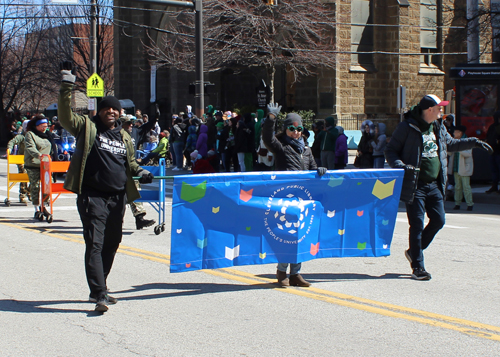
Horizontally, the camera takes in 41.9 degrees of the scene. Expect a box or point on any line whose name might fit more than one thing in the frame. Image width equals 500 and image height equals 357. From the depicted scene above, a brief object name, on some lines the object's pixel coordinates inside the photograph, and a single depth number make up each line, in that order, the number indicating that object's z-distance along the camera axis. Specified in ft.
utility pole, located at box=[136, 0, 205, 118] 65.57
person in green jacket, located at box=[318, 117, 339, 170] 54.90
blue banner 19.97
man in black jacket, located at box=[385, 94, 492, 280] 22.35
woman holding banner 21.17
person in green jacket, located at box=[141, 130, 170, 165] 38.68
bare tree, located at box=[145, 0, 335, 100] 89.35
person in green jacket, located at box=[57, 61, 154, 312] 18.58
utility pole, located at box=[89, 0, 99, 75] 82.11
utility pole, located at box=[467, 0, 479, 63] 62.28
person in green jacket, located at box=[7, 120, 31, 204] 46.90
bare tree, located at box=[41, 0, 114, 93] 146.51
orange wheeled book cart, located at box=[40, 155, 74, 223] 36.73
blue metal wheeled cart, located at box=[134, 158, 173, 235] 33.35
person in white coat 43.09
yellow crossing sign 79.56
